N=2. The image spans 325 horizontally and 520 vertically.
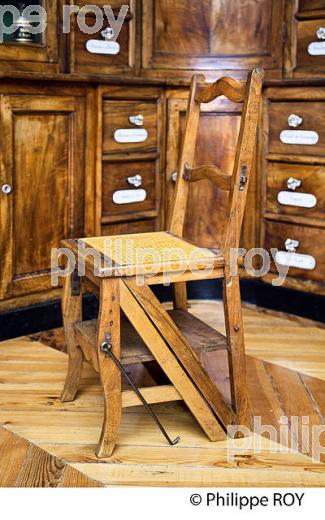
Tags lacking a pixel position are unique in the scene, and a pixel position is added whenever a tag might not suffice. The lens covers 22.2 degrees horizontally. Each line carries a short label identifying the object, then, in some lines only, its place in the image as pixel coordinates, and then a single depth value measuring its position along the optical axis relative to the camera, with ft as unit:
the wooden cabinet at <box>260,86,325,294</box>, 10.05
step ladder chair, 6.54
